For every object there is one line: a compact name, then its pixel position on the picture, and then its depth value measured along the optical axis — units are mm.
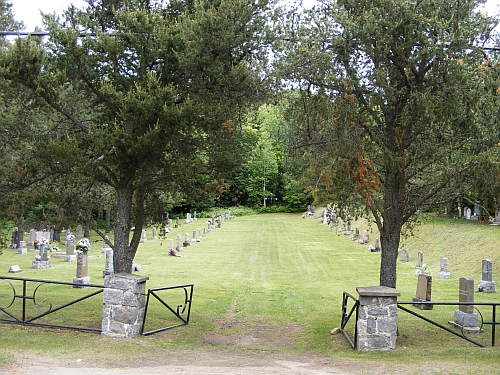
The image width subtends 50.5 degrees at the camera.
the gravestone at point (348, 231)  38216
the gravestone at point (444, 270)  19828
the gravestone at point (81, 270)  16859
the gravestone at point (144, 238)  34681
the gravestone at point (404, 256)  25125
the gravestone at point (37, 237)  29569
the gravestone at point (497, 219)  28656
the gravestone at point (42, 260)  21938
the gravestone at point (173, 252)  28067
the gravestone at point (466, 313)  11459
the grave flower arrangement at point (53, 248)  27534
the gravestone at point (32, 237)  31214
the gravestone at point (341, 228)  39875
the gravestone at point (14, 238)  30312
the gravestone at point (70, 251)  24375
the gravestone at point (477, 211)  32219
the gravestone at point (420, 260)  22672
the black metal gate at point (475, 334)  9570
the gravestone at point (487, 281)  16422
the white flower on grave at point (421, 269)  20141
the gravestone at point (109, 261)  19172
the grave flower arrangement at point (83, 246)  17839
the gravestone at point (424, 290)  14258
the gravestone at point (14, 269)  20623
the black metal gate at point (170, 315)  10961
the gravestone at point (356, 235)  35172
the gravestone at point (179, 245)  30325
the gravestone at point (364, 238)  32875
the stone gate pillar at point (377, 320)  9273
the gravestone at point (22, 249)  27453
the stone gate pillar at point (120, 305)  9844
